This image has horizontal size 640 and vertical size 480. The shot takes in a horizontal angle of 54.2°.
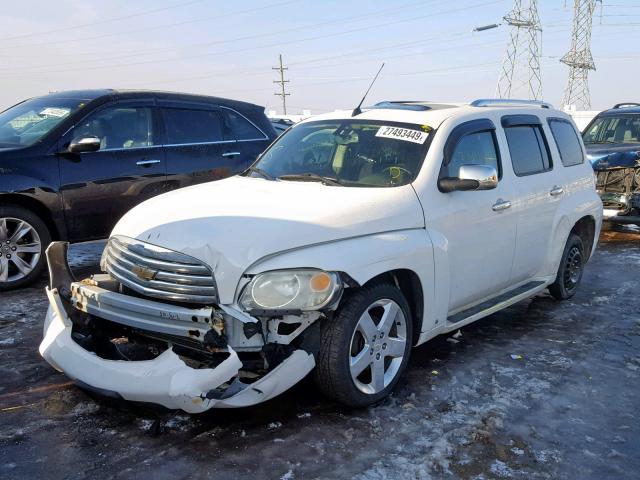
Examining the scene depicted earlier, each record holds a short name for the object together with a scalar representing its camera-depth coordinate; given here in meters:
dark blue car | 9.47
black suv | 5.84
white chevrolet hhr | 3.17
